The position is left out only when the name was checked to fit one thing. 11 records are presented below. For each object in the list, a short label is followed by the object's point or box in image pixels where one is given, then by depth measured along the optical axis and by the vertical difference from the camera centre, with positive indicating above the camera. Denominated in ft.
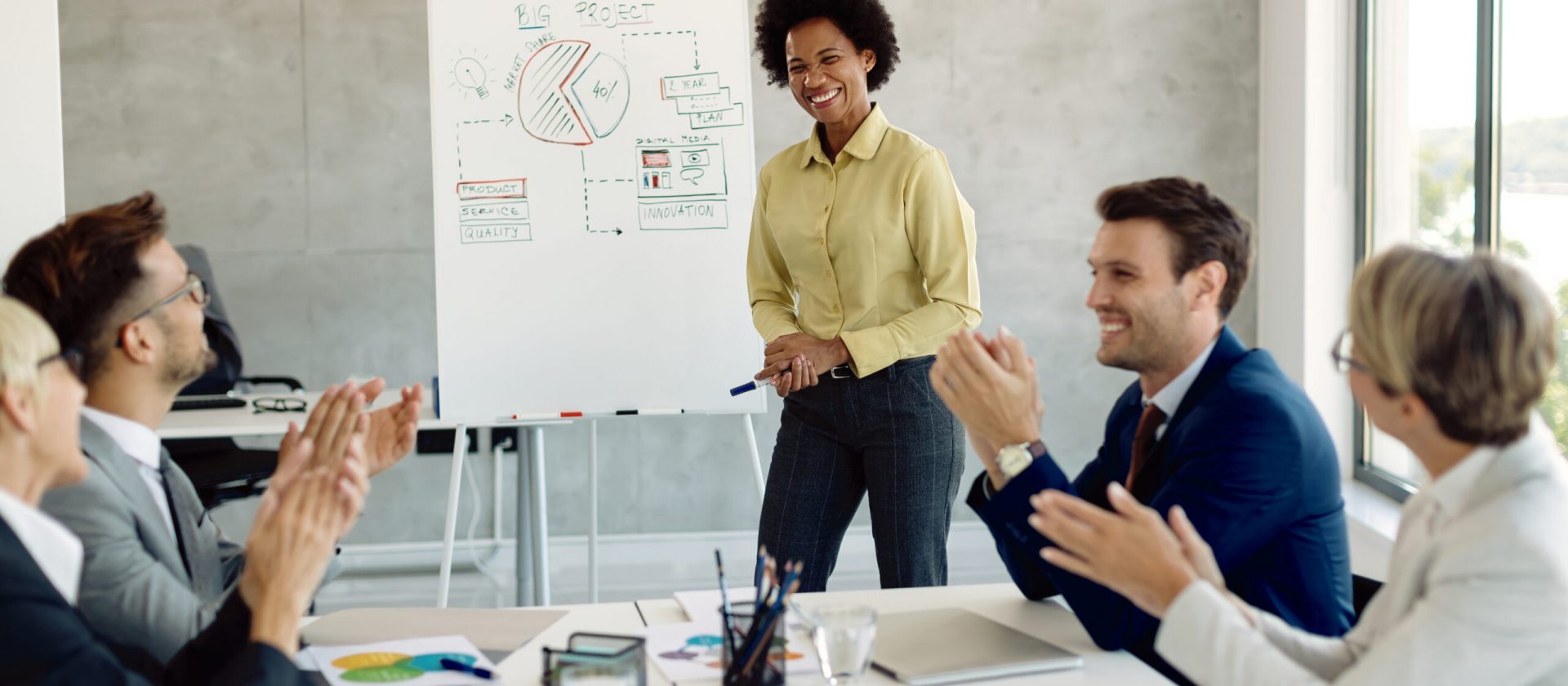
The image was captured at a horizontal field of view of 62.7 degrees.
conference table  5.09 -1.54
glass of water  4.79 -1.32
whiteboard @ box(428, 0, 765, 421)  12.13 +0.85
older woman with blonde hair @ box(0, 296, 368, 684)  3.90 -0.84
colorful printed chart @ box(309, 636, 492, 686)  5.02 -1.49
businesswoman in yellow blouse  9.18 -0.24
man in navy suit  5.66 -0.69
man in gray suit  4.85 -0.49
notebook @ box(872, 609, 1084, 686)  5.02 -1.51
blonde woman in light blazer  3.97 -0.78
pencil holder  4.79 -1.38
